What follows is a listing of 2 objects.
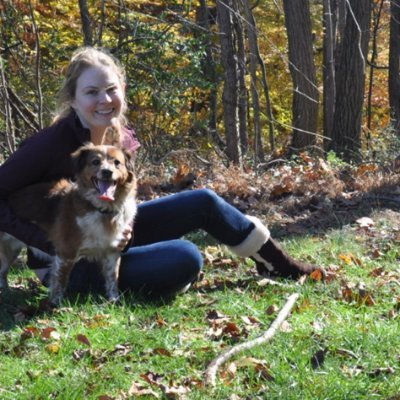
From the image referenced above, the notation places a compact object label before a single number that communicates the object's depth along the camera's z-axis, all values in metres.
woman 5.09
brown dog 4.97
